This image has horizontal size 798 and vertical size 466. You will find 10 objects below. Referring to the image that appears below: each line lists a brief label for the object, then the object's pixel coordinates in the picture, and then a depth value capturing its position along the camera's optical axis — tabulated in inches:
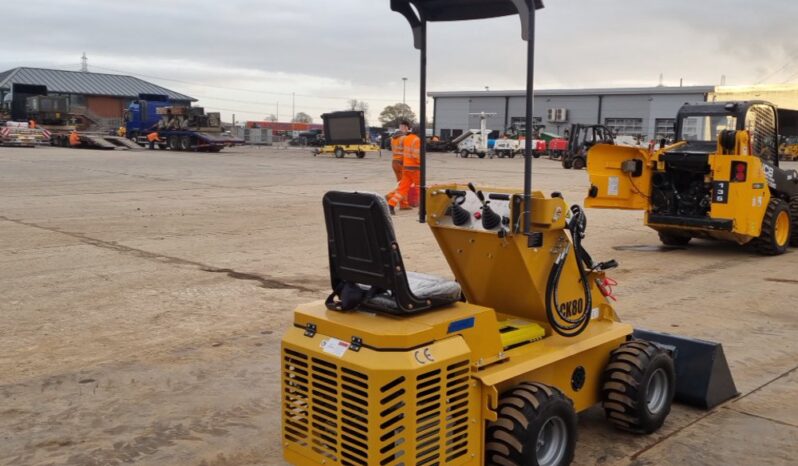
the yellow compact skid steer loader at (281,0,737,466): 121.8
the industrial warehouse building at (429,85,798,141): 2197.3
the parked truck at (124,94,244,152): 1619.1
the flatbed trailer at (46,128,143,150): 1647.4
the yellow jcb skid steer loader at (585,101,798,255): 395.2
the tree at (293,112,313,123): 4394.7
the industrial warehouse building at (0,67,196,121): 2677.2
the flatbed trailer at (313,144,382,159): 1569.9
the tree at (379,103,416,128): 4000.2
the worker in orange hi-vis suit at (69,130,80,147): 1653.5
